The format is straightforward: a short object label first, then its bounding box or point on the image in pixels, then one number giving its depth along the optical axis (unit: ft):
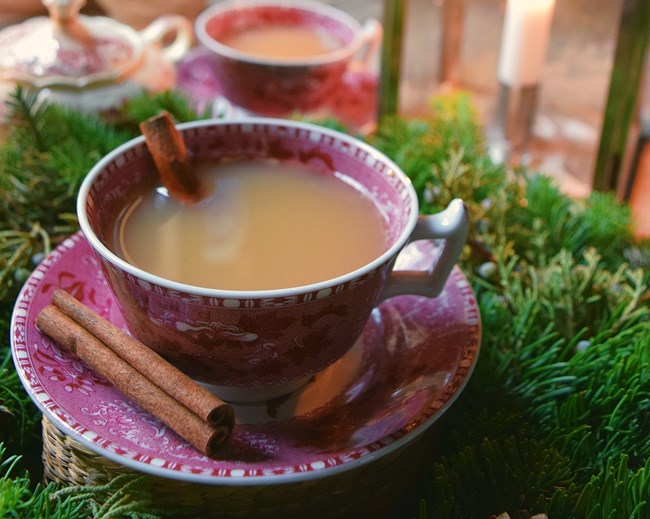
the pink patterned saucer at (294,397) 1.53
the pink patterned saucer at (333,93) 3.57
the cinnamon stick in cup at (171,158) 1.97
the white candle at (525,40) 2.93
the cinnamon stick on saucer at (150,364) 1.59
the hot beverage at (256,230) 1.79
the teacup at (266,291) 1.57
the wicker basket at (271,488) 1.62
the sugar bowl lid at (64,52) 3.14
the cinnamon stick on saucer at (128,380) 1.57
